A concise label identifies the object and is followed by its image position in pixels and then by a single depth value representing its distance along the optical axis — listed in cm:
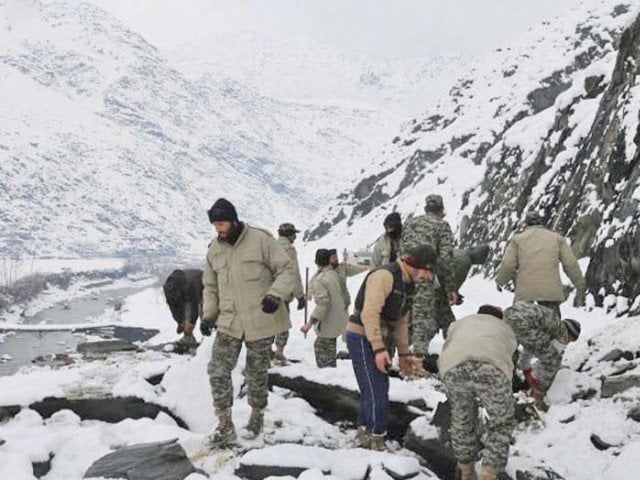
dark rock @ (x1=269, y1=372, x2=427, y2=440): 710
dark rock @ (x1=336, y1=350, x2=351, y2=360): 1130
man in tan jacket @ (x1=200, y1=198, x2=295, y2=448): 664
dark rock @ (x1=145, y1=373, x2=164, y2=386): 911
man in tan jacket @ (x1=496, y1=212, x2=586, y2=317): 767
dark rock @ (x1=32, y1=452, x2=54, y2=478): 660
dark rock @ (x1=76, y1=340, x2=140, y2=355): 1334
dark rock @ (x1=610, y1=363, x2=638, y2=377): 725
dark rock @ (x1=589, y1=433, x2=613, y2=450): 598
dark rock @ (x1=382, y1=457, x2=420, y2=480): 580
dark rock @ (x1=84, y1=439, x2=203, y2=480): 604
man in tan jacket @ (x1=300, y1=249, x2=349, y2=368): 946
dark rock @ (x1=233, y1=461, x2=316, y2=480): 600
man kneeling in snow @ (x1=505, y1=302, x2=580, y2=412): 645
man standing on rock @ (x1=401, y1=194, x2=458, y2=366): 836
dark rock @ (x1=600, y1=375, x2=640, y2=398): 672
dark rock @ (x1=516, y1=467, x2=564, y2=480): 548
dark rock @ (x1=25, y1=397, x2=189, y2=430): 824
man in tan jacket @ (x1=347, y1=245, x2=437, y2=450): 607
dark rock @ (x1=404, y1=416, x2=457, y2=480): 620
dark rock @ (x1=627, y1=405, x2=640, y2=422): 616
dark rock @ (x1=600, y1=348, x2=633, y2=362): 765
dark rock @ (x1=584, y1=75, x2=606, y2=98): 1924
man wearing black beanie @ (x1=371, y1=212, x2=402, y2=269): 901
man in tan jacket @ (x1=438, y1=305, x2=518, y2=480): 534
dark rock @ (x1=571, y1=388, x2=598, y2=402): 693
